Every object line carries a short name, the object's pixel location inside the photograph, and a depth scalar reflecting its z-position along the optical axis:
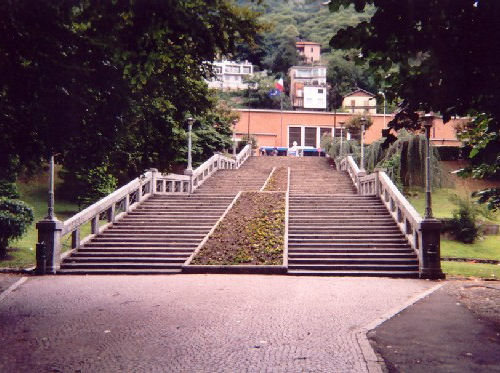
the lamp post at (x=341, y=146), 40.09
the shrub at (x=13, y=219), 17.52
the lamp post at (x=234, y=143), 43.56
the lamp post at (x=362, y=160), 29.61
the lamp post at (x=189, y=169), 27.94
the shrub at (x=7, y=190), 20.48
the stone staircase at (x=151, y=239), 15.82
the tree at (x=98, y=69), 7.59
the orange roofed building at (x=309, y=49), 107.39
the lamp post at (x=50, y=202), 15.79
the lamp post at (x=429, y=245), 14.98
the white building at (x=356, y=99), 74.38
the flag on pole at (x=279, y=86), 60.57
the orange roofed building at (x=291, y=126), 62.22
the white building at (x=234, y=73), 105.06
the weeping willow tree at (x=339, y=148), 39.45
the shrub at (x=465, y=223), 24.75
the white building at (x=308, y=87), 80.94
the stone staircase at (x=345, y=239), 15.62
